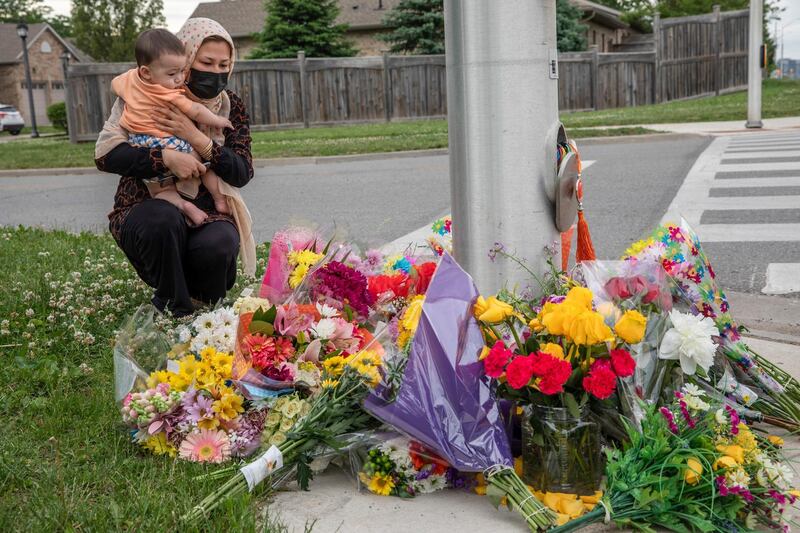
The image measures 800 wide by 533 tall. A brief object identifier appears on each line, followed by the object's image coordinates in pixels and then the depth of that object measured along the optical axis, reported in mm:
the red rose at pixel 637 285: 2896
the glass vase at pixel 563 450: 2555
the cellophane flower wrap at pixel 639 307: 2668
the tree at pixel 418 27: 29000
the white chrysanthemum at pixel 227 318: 3414
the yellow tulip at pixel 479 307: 2684
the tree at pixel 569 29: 29719
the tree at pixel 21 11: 73750
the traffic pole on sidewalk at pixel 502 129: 3215
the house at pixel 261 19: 37281
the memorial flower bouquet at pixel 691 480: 2377
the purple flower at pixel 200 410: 2908
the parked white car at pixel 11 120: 39000
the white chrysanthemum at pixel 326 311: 3285
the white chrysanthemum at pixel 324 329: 3146
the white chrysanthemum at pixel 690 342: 2572
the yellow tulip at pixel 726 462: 2422
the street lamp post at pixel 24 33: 32375
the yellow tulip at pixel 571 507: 2492
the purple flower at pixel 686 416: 2508
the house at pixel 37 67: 56125
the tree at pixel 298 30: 30188
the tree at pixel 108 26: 39031
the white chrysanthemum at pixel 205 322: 3429
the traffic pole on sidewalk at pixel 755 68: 15508
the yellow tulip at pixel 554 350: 2572
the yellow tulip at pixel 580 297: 2627
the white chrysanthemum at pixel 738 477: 2383
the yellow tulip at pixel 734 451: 2496
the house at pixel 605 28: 37688
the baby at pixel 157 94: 3736
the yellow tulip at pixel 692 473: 2387
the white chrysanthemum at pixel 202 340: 3316
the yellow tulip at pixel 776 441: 2868
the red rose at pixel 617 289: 2916
